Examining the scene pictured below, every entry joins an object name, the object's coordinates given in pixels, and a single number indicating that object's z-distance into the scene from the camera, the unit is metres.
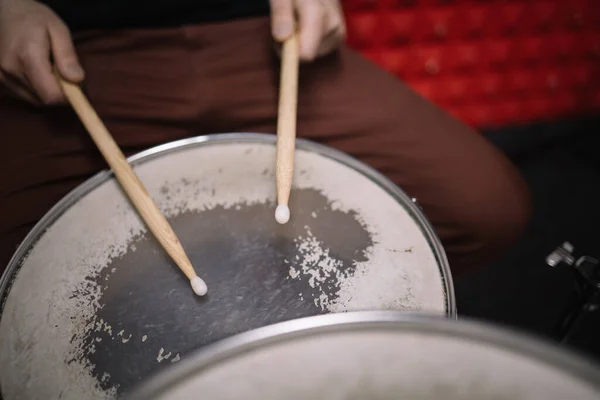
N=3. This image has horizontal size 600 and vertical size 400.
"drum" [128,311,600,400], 0.27
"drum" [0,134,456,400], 0.42
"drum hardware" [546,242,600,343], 0.57
